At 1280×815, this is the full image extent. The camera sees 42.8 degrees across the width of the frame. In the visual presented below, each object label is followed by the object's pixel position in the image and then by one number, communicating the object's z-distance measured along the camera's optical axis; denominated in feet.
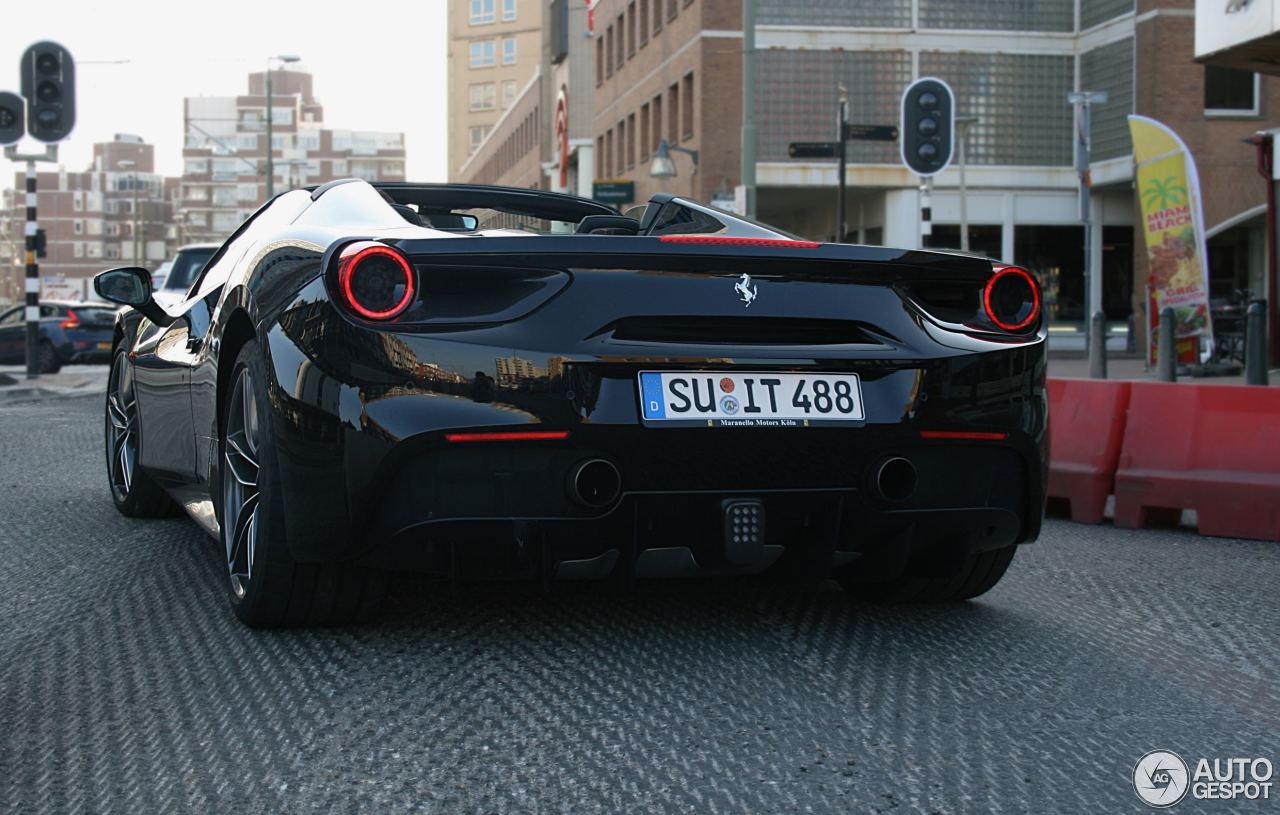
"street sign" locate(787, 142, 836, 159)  65.21
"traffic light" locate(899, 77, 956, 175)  52.80
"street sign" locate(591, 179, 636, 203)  145.07
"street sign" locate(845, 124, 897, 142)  62.18
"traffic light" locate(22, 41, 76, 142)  71.56
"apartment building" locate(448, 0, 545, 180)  424.05
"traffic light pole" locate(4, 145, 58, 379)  71.56
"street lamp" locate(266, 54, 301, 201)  182.30
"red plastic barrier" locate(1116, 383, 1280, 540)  23.26
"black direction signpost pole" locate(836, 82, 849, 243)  68.99
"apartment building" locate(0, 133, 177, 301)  597.11
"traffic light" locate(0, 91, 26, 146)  72.02
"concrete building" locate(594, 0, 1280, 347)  124.06
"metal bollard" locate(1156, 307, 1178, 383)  55.57
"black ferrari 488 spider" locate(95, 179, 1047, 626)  11.87
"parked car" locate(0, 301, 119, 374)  93.16
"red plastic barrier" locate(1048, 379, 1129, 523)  25.17
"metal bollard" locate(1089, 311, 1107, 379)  59.11
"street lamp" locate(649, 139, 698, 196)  92.12
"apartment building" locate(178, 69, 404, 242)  592.60
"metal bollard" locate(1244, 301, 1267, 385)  48.37
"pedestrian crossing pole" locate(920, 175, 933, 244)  57.67
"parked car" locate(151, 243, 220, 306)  51.38
